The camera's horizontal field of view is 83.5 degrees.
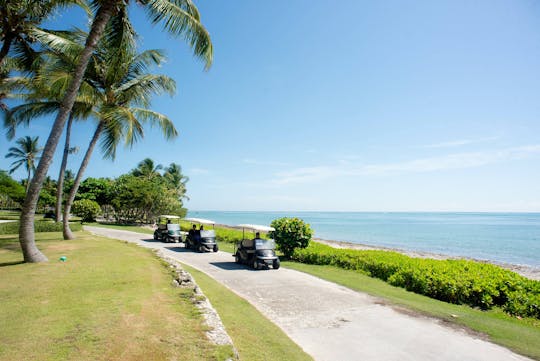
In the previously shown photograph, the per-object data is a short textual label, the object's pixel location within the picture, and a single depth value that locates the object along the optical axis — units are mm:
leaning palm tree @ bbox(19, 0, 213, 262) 9555
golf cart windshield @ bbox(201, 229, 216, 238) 19006
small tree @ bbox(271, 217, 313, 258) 17047
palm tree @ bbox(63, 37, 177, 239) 15766
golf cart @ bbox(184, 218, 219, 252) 18703
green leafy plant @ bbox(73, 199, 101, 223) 36156
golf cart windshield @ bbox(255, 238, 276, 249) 14666
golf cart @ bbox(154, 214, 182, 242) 22859
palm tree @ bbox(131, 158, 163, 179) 50406
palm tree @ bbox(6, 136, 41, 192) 55688
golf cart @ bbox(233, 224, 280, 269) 13469
